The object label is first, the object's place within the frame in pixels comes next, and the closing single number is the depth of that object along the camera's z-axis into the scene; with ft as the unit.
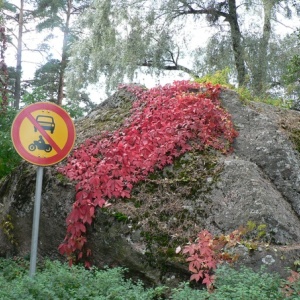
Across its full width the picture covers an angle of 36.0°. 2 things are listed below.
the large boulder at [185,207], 15.66
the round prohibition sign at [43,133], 15.30
